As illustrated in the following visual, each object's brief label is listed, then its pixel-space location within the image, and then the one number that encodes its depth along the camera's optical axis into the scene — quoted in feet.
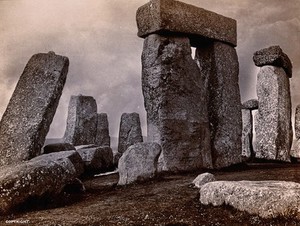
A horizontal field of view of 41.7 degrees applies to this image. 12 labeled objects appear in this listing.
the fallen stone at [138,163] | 16.34
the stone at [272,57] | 29.89
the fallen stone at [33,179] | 11.44
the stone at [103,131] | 42.55
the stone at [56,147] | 21.03
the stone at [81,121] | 36.09
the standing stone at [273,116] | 29.89
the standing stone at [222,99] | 23.48
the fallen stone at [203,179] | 13.20
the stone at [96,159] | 21.18
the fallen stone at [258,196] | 8.43
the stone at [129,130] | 41.45
